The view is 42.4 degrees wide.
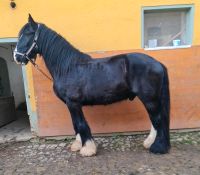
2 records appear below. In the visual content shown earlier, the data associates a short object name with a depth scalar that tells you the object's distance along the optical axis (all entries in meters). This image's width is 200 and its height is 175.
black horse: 3.89
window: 4.90
